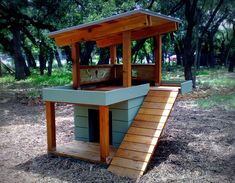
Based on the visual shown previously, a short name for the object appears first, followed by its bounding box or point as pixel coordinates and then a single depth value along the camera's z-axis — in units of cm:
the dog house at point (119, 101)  479
